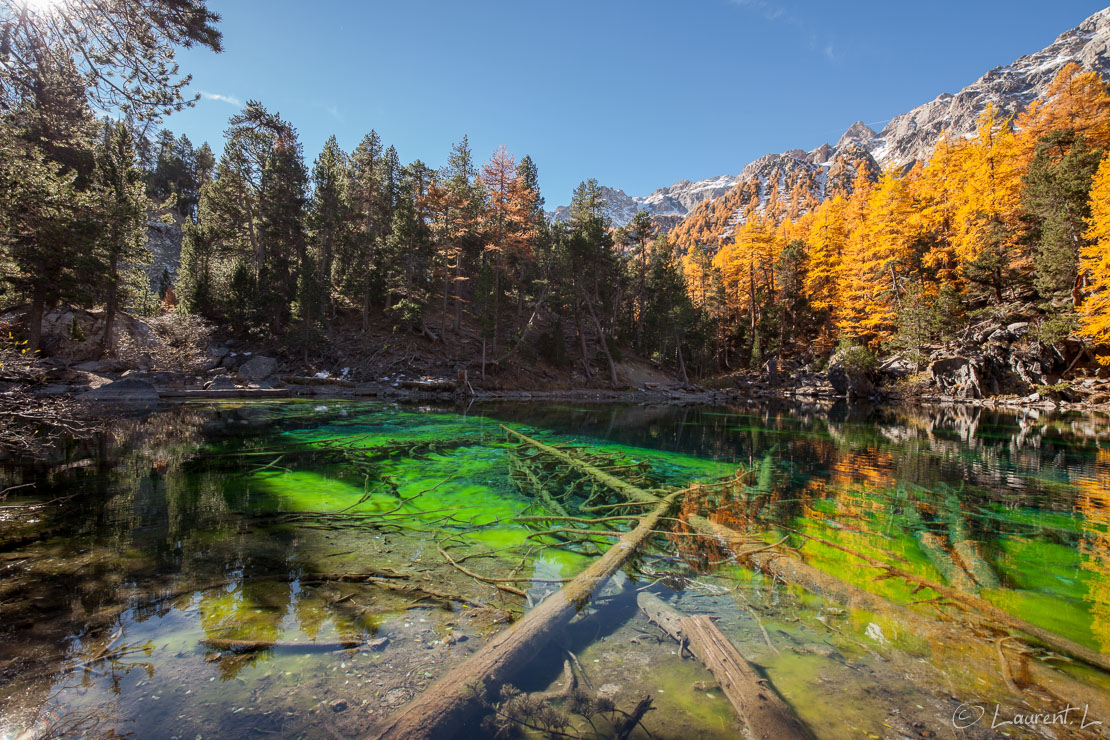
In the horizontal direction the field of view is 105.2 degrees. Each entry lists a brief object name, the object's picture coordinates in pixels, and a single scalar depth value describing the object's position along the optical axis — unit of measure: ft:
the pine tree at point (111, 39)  20.44
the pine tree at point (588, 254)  104.63
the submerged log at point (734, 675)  8.14
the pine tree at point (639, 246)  119.03
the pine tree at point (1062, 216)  72.18
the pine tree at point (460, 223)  98.48
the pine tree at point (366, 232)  104.99
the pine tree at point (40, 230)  26.40
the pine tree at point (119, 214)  66.80
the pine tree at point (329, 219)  101.40
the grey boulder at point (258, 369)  83.51
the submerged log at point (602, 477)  24.16
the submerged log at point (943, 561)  14.82
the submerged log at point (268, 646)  10.50
